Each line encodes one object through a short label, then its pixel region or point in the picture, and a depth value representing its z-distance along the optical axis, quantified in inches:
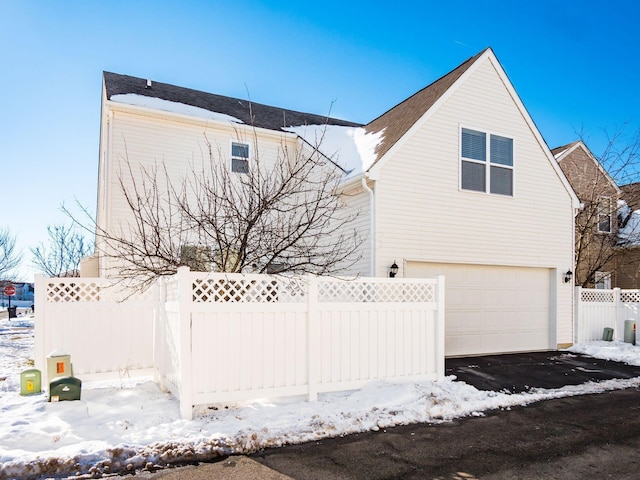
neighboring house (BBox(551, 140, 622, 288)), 601.0
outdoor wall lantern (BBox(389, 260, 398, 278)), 355.6
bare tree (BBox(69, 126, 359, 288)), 262.4
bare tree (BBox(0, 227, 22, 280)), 1207.6
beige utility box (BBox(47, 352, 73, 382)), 236.2
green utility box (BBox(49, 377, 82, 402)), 215.8
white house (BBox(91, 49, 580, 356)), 374.9
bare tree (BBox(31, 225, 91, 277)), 1103.0
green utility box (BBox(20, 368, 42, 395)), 246.8
